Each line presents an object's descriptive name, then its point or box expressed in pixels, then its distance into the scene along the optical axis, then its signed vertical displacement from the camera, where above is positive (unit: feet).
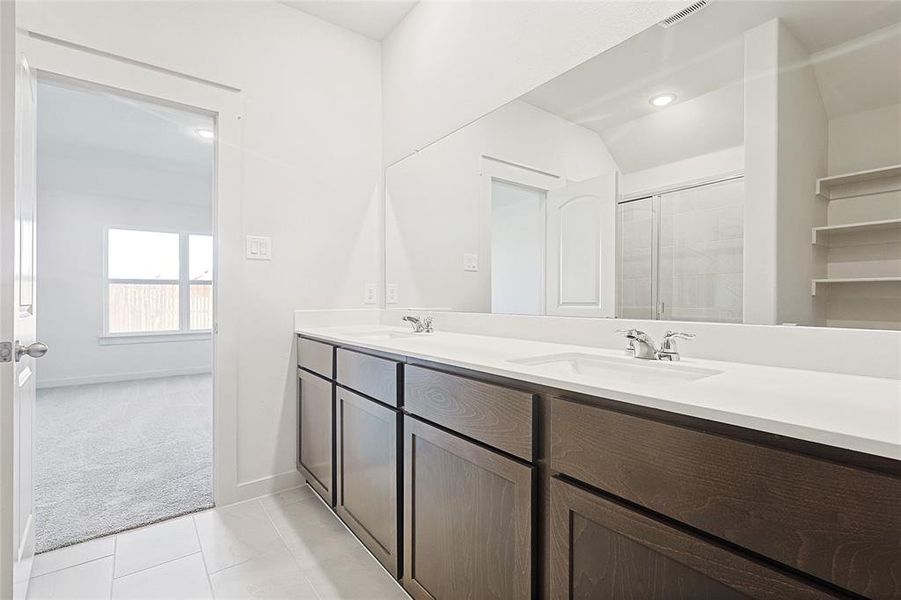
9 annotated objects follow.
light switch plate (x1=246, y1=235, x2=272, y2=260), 7.18 +0.83
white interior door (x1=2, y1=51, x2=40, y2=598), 3.48 -0.41
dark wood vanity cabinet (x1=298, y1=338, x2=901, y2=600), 1.82 -1.15
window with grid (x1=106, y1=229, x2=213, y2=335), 16.72 +0.60
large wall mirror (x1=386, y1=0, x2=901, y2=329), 3.12 +1.16
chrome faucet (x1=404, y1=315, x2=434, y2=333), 7.08 -0.43
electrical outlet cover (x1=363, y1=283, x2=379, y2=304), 8.54 +0.07
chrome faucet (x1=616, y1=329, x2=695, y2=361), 3.84 -0.42
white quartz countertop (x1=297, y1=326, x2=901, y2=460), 1.84 -0.54
